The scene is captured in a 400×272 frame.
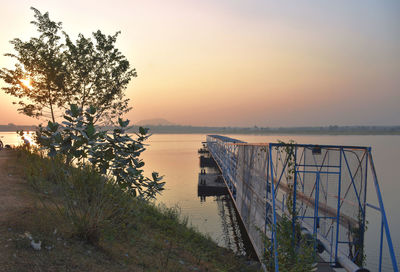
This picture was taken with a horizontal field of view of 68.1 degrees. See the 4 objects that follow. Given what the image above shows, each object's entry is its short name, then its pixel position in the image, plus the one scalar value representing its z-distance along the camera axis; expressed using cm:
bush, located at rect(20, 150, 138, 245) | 738
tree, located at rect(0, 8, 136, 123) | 1786
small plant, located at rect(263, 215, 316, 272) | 695
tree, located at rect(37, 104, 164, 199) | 653
